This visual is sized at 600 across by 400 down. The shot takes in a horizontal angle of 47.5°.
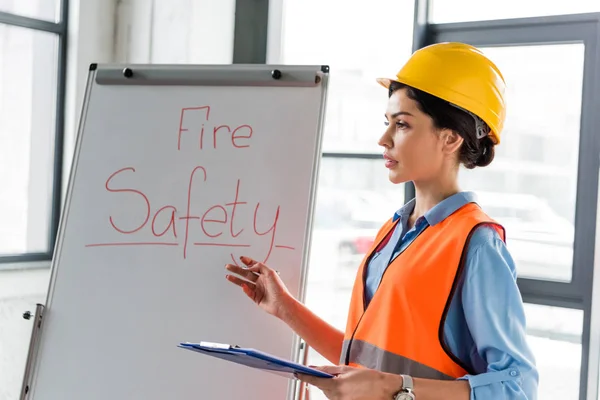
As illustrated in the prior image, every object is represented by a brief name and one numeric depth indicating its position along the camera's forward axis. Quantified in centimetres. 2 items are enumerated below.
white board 166
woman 119
